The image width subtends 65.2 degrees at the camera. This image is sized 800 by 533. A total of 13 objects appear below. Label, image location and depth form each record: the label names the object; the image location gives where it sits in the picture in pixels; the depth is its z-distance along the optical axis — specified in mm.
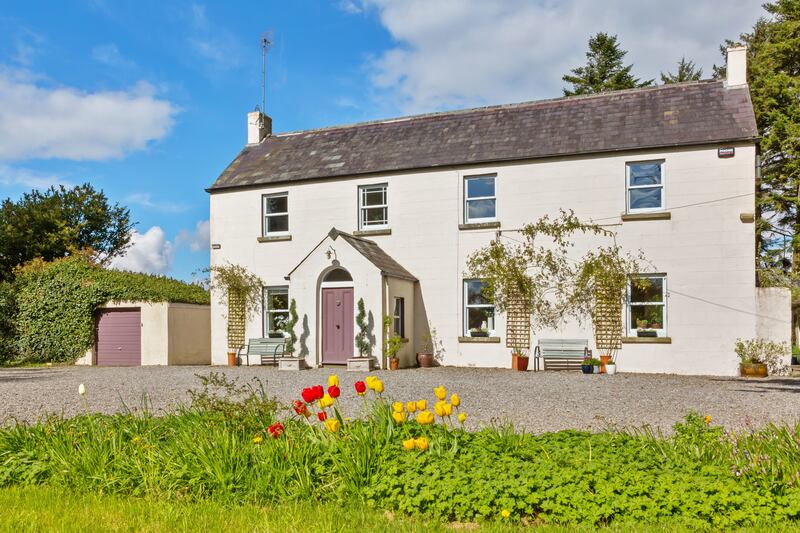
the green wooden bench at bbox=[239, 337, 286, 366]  19500
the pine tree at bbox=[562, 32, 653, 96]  35562
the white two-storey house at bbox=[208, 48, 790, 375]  16047
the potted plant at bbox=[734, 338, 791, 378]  15523
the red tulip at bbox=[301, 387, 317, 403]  5062
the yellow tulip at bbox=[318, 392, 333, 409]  5090
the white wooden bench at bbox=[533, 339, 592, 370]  16812
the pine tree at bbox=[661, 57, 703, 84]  36053
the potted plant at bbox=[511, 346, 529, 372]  16969
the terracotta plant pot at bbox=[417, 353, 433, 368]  18094
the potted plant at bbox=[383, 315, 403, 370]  17234
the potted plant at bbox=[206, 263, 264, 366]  20438
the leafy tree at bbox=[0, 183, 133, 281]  33062
